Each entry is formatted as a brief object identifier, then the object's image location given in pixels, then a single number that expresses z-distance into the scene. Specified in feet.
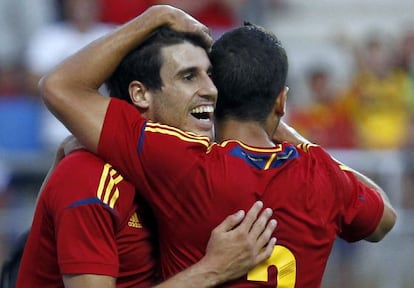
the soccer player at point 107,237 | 25.98
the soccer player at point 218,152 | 26.66
